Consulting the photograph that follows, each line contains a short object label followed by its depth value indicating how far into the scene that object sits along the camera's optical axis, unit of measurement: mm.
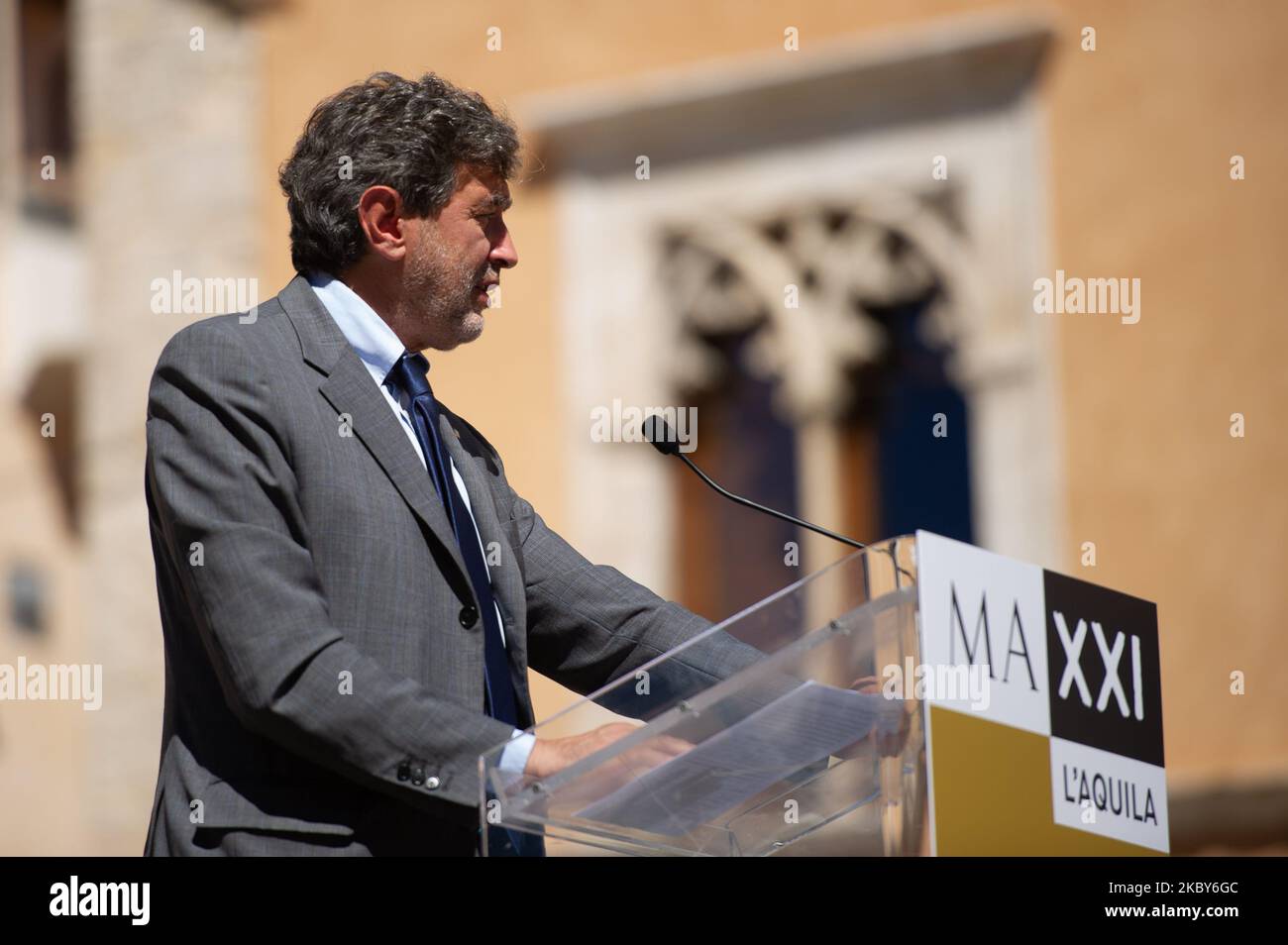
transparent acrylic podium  4488
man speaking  4492
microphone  5512
